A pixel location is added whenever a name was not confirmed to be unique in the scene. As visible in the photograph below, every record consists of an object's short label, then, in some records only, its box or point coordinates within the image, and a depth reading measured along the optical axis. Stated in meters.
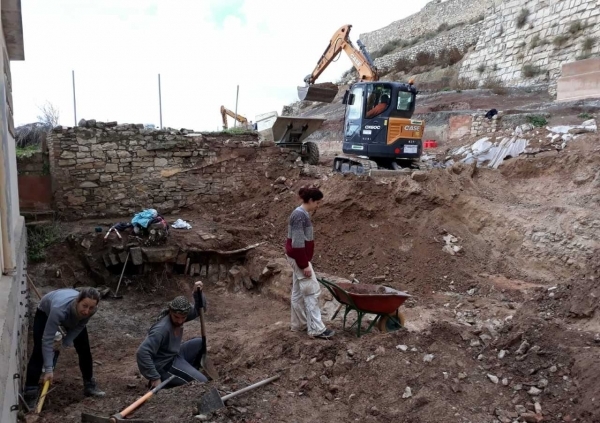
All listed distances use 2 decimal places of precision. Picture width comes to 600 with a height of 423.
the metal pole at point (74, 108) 13.26
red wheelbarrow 5.20
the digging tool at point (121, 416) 3.77
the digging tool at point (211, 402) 4.03
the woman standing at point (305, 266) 5.28
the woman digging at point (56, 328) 4.21
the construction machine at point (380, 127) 11.52
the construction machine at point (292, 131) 13.48
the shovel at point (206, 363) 5.17
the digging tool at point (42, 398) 4.05
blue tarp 8.95
